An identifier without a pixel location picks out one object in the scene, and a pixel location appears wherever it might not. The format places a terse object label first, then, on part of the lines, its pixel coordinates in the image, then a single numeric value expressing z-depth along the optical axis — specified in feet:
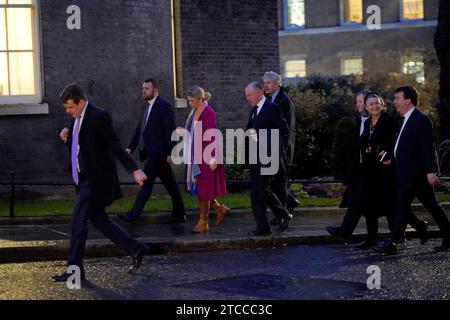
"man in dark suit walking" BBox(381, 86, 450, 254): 35.06
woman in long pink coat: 39.29
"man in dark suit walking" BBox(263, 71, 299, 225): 40.75
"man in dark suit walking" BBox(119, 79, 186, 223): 42.01
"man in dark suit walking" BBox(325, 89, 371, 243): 37.06
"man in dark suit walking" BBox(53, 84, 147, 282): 30.12
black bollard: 43.89
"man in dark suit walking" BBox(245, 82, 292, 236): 37.63
